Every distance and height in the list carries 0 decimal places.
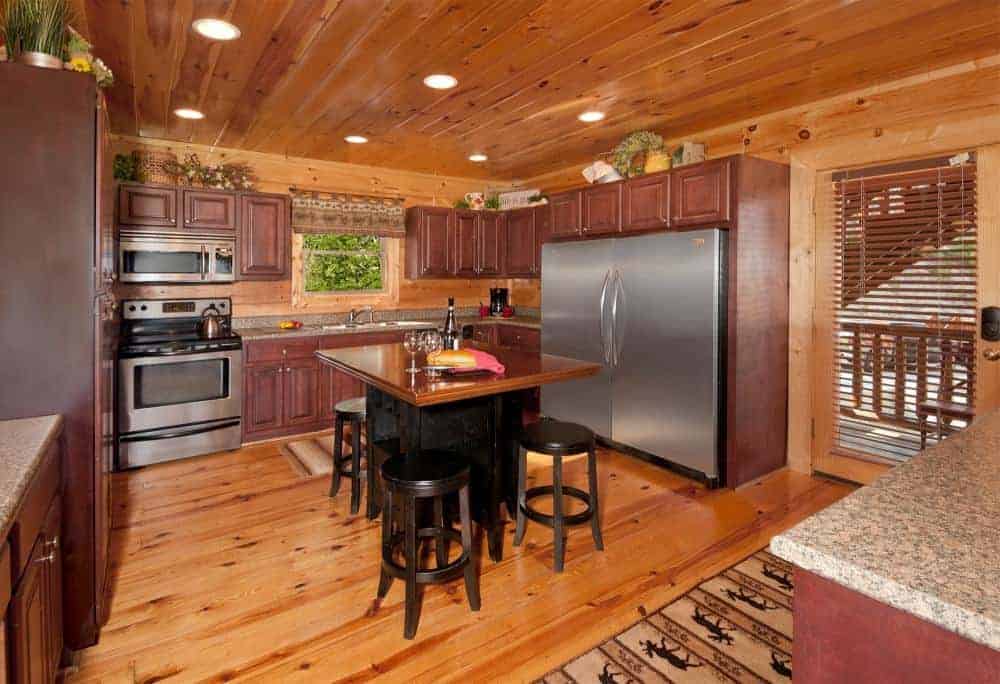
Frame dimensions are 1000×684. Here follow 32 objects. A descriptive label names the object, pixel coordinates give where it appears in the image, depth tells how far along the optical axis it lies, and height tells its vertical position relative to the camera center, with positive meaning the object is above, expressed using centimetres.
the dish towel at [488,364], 242 -14
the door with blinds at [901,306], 301 +14
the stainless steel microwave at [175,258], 407 +53
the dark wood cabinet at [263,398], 437 -52
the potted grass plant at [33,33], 183 +95
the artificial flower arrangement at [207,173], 438 +121
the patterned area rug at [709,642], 189 -111
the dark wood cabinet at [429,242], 546 +85
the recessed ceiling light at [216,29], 247 +132
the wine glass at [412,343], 284 -6
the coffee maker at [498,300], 608 +32
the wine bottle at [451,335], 291 -2
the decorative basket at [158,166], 438 +125
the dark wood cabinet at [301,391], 455 -49
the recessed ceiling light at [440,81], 311 +137
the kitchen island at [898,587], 70 -33
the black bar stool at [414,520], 207 -72
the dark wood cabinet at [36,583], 125 -62
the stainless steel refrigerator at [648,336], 349 -4
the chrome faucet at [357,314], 528 +15
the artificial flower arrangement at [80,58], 190 +92
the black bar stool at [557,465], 253 -61
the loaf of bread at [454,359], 241 -12
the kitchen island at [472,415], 232 -40
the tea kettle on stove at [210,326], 437 +3
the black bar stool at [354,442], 313 -62
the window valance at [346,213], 497 +105
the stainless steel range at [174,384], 384 -38
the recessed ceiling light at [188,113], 372 +141
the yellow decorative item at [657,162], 390 +115
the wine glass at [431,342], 280 -6
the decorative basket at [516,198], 560 +131
